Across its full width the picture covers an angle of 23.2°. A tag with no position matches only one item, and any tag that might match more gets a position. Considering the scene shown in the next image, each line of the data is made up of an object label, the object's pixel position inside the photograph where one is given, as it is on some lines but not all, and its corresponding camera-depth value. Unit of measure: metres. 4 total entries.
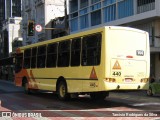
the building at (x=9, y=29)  99.75
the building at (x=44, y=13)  62.65
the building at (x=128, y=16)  34.90
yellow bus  15.70
